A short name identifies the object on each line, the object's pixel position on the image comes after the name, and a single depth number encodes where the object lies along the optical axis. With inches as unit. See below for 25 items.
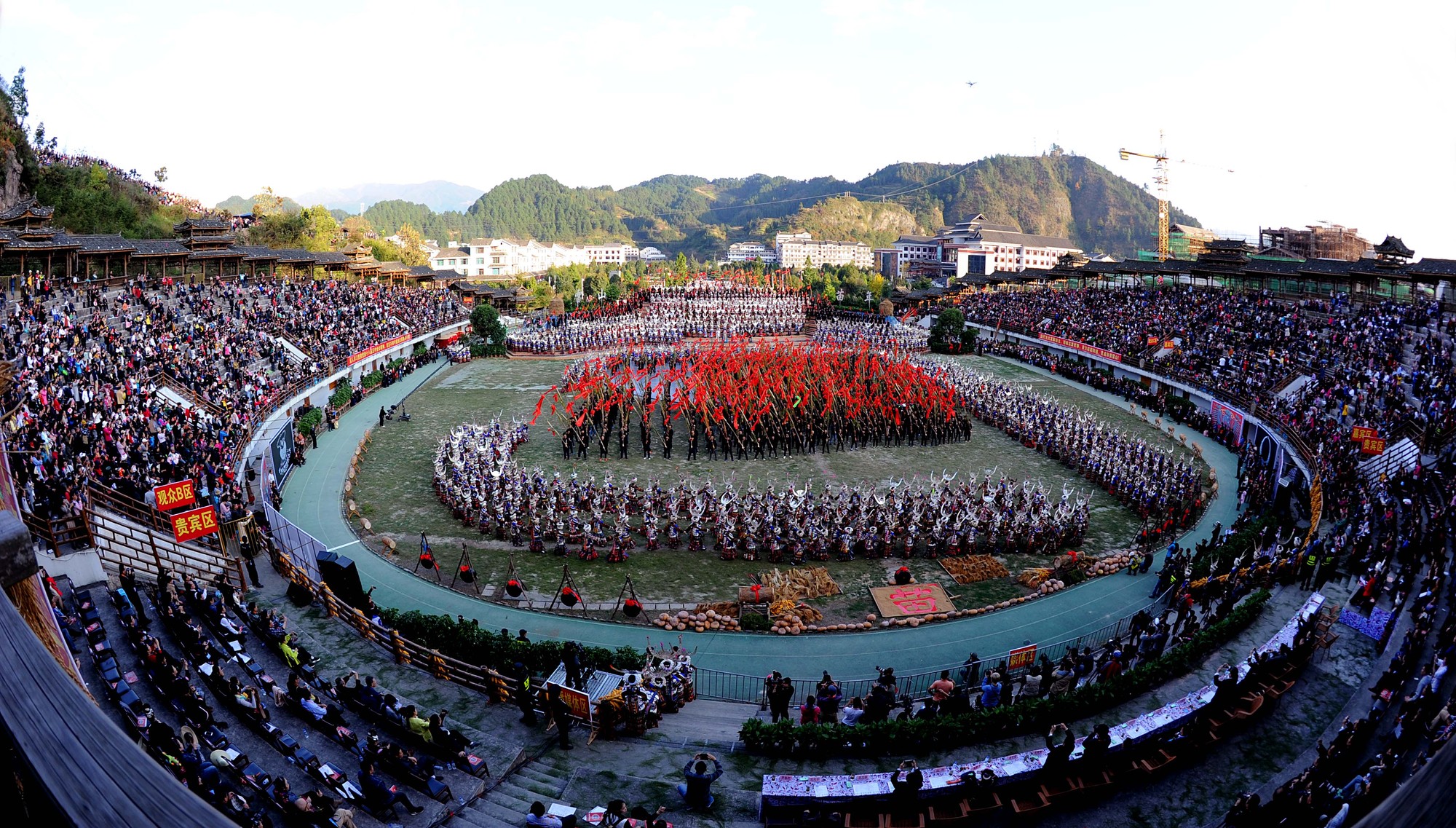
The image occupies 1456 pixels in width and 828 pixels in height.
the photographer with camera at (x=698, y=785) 401.4
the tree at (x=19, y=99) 2132.9
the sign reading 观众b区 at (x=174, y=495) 657.6
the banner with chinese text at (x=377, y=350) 1504.8
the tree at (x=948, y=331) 2101.4
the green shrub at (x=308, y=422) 1133.7
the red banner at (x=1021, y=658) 564.4
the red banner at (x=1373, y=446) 874.8
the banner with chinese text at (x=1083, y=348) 1665.1
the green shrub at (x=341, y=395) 1338.6
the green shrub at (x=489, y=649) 526.3
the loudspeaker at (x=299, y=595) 617.3
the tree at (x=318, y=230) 2699.3
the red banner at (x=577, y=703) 483.2
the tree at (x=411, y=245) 3607.3
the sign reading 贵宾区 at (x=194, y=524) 631.8
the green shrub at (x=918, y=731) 453.4
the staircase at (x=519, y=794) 393.4
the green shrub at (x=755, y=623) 633.6
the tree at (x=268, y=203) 3006.2
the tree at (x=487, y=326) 2032.1
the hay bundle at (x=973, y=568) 741.9
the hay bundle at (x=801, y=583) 700.0
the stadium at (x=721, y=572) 405.1
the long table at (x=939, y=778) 398.3
